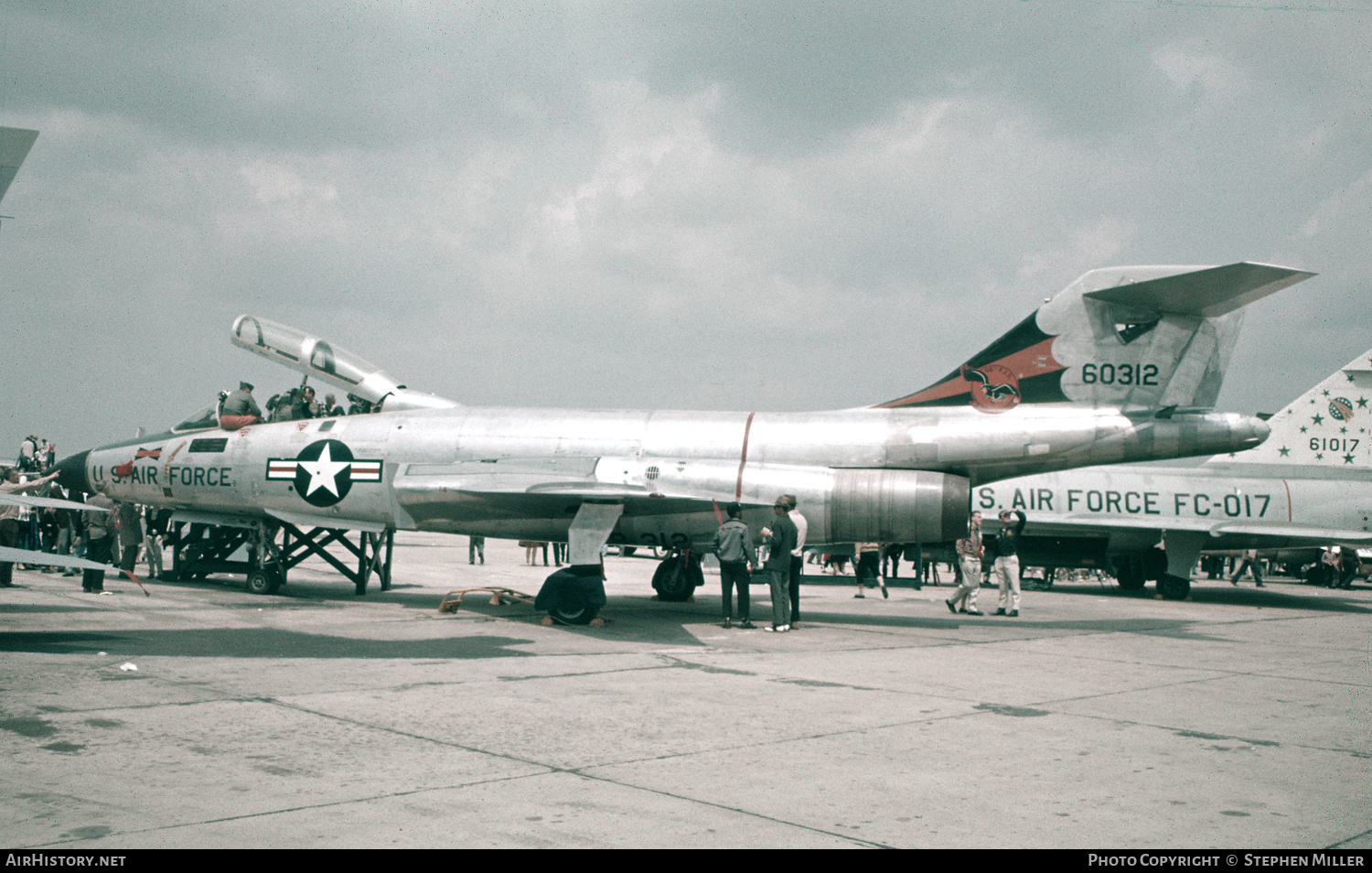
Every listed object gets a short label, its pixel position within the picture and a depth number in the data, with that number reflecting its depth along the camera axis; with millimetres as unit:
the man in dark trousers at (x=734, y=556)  12086
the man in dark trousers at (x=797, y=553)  12289
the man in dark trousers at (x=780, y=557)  11984
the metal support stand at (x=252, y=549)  15477
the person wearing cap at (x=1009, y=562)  15570
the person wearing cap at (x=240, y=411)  15523
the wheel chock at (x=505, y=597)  14297
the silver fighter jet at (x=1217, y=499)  21672
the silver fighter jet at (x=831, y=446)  12742
